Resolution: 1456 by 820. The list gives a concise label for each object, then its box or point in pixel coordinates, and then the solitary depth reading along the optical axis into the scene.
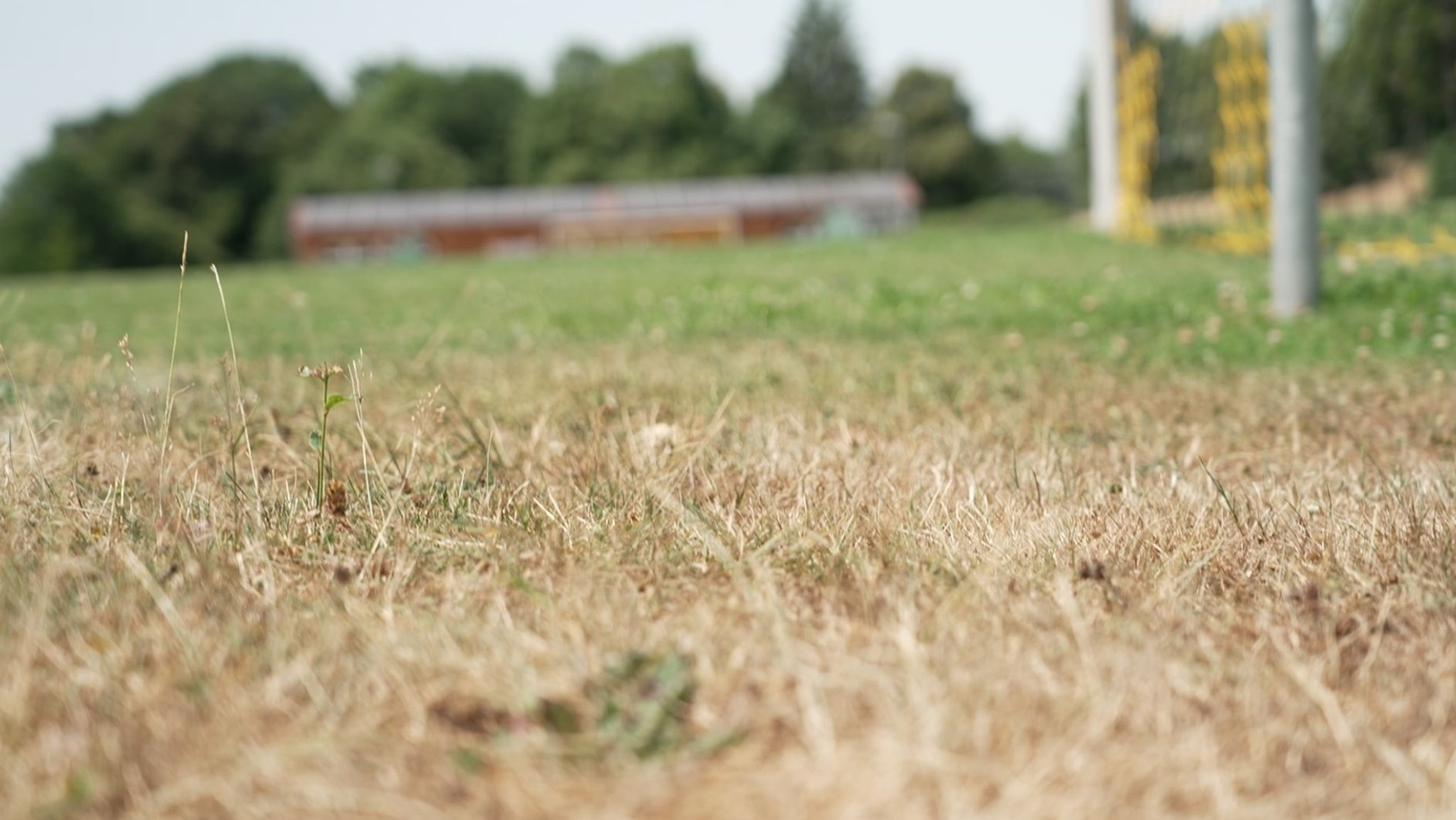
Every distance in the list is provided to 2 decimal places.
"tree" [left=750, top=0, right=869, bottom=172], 75.25
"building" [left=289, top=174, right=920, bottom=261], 50.72
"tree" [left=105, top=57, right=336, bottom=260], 64.69
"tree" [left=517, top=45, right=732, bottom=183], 67.19
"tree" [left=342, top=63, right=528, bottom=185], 70.62
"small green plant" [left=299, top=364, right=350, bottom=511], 2.33
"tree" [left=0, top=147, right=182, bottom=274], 51.38
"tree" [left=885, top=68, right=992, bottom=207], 66.94
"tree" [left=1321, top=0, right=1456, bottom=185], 13.05
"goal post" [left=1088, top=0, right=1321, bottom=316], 5.38
